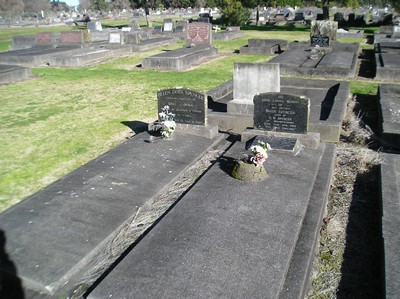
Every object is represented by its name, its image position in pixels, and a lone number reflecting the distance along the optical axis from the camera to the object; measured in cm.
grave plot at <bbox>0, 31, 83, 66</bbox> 2162
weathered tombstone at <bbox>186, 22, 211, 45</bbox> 2285
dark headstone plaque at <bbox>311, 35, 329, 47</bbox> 2033
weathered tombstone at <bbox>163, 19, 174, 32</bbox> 3397
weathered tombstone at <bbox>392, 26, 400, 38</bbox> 2570
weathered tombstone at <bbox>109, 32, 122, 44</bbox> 2592
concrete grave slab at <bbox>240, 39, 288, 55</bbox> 2269
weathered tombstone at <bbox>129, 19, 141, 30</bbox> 3577
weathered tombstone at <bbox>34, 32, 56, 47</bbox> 2575
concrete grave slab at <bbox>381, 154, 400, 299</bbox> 404
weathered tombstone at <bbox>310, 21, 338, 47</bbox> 2217
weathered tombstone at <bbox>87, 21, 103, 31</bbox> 3575
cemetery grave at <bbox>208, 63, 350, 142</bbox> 864
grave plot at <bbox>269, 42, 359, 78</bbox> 1600
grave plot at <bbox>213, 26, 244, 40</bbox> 3083
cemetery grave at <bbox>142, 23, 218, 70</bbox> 1900
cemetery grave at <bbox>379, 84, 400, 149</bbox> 819
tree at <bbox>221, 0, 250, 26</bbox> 3925
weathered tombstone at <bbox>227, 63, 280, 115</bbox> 931
